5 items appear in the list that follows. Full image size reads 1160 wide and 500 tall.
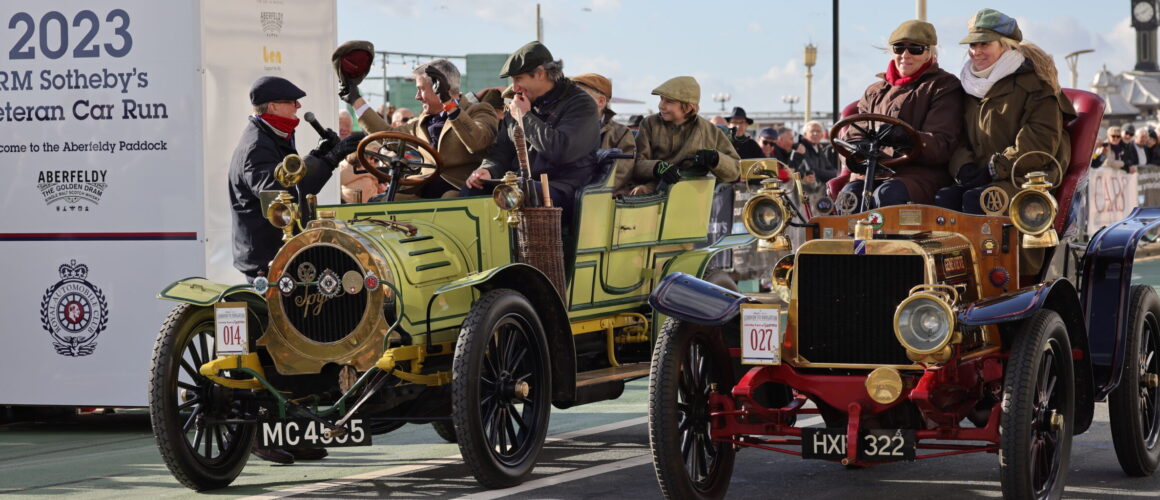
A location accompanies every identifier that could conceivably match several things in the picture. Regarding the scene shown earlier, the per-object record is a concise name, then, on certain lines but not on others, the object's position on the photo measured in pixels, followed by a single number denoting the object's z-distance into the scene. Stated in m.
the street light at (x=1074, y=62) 56.09
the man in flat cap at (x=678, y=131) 10.80
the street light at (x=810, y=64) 63.06
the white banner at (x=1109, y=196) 24.66
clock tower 120.50
